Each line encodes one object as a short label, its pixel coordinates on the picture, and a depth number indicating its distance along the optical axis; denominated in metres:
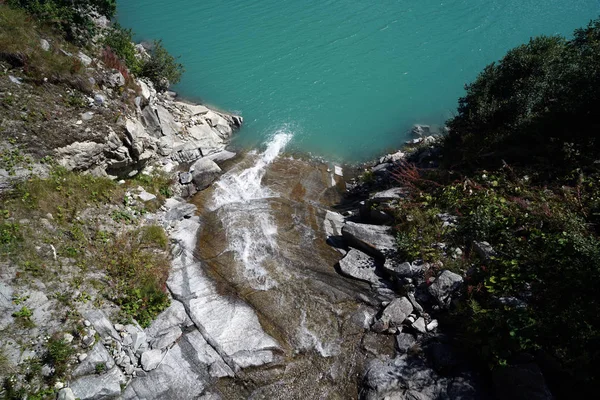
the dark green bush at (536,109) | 11.76
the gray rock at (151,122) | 17.86
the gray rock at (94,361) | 8.12
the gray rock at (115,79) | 16.11
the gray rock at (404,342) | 9.40
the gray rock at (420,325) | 9.57
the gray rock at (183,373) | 8.45
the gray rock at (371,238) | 12.22
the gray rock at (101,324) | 8.90
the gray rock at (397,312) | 9.97
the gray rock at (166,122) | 18.84
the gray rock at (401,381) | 8.29
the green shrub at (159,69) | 21.64
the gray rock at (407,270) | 10.88
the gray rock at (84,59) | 15.53
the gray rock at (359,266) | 11.71
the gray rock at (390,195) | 13.95
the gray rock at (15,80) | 13.01
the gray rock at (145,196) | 14.14
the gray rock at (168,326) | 9.48
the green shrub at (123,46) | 18.89
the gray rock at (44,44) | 14.50
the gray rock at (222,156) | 19.11
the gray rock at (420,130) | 22.66
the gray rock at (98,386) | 7.82
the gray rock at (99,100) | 14.79
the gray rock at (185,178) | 16.47
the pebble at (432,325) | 9.59
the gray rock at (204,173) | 16.84
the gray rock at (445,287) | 9.80
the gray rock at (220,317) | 9.49
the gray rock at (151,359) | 8.81
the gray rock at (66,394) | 7.54
